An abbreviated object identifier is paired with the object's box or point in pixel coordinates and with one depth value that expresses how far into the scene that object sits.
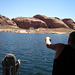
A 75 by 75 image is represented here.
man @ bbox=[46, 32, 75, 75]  1.82
